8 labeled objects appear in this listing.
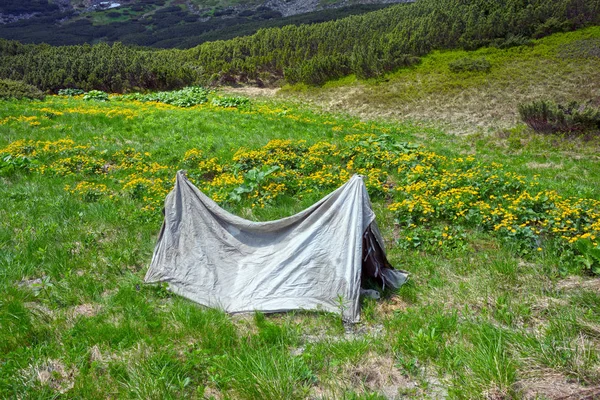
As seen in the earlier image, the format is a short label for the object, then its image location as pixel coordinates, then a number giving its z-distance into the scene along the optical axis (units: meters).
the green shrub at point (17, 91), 19.78
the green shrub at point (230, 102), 23.28
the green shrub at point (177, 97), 24.33
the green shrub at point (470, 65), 23.61
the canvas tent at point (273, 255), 4.67
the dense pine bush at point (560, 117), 15.14
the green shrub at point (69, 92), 27.08
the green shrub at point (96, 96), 24.40
